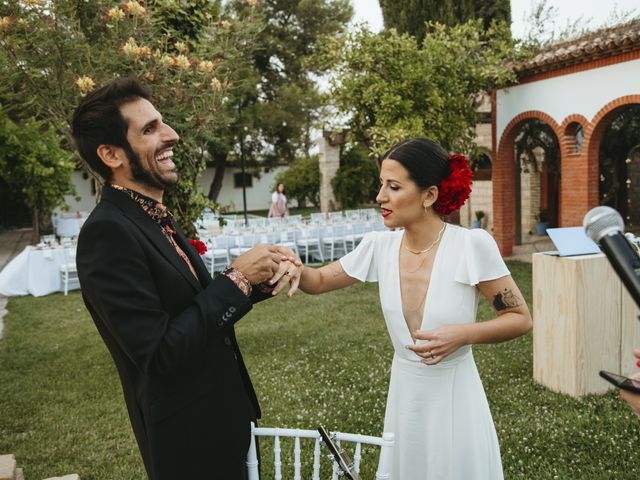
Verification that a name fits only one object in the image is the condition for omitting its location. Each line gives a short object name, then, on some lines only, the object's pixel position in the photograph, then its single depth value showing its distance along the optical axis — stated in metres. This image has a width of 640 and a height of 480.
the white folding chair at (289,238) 14.57
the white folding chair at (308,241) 14.80
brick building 11.02
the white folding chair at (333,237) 15.10
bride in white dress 2.34
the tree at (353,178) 24.55
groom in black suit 1.61
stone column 24.47
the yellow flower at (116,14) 4.40
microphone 1.00
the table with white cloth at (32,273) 11.91
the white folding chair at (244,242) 13.93
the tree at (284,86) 26.20
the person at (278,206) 19.86
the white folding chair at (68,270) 12.07
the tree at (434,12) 18.25
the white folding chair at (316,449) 1.89
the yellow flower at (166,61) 4.59
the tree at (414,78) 12.50
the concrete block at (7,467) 3.14
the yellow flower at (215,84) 4.72
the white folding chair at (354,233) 15.31
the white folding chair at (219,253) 13.55
